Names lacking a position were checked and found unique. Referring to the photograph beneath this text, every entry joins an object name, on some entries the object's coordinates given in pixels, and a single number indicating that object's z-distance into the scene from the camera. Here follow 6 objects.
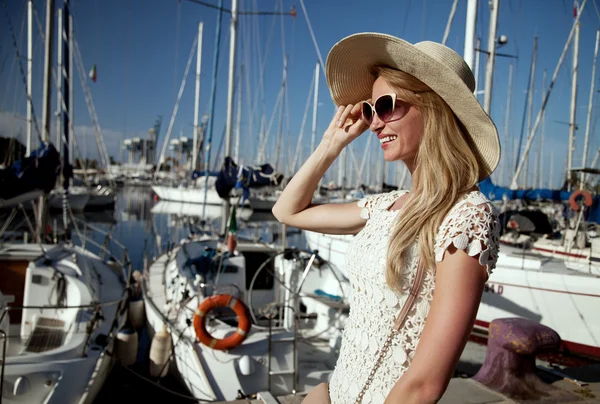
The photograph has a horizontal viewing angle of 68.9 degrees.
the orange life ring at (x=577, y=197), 11.00
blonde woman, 0.99
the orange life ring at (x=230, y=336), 5.56
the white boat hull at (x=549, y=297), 8.71
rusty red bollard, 3.31
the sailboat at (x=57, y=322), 5.04
